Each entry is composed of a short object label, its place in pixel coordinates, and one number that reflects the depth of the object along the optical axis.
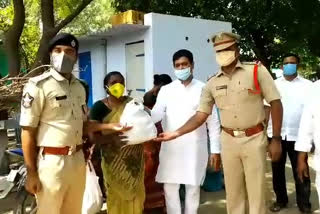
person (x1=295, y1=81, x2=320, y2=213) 3.21
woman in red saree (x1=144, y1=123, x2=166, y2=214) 4.69
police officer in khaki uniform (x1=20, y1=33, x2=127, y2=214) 2.82
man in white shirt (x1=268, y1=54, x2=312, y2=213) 4.77
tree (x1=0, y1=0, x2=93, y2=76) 6.39
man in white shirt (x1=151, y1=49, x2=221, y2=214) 4.00
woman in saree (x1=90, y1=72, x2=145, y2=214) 3.70
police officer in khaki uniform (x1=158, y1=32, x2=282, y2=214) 3.43
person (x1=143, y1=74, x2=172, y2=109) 5.10
